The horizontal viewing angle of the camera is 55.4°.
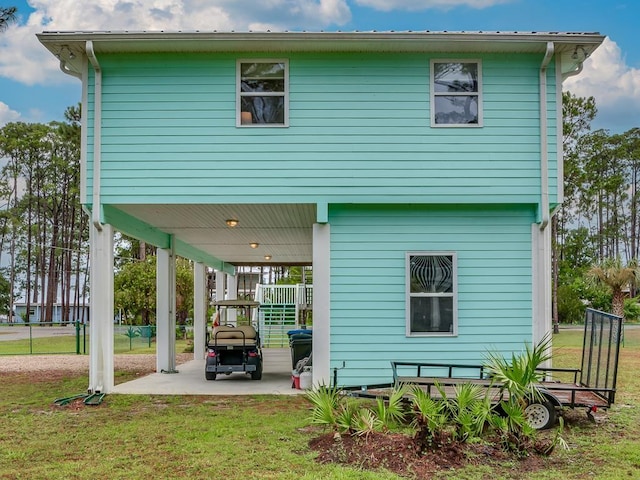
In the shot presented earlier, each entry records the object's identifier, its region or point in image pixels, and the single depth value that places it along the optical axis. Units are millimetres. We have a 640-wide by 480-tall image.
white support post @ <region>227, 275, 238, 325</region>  22125
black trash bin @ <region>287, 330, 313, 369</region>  11289
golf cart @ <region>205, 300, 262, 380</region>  11133
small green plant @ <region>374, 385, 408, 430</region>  6035
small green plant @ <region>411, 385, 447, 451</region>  5520
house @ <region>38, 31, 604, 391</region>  9383
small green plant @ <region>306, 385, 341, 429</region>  6119
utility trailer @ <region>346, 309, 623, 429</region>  6934
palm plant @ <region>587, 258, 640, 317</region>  22766
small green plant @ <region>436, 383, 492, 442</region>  5699
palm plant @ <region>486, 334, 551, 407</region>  5711
